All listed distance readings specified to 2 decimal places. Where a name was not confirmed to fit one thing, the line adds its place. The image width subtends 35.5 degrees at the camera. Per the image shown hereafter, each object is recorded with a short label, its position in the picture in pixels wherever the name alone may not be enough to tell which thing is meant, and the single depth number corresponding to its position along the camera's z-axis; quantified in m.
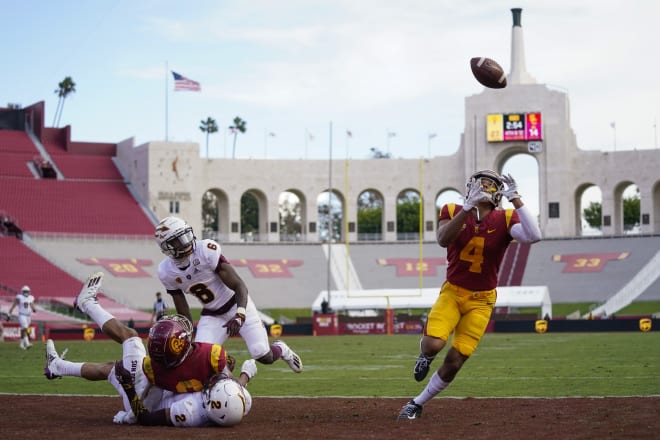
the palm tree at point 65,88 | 92.81
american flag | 68.06
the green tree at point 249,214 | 110.62
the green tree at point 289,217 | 121.38
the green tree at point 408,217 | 107.00
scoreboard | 72.06
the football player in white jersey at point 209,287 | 12.14
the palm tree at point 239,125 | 94.06
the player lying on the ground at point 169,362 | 10.62
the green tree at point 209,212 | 113.81
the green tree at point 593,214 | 108.53
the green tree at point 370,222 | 109.19
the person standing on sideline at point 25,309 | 34.16
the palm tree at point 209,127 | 92.31
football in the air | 12.10
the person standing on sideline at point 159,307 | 33.98
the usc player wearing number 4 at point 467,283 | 11.21
